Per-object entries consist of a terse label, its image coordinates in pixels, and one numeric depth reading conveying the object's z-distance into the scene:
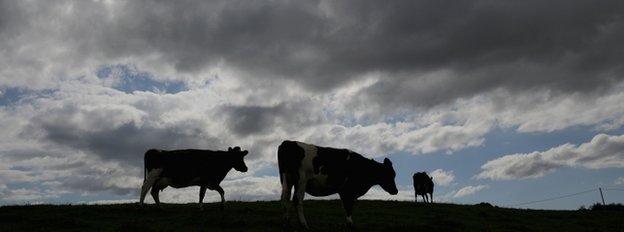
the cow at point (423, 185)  39.25
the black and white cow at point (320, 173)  17.64
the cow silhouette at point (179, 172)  24.16
